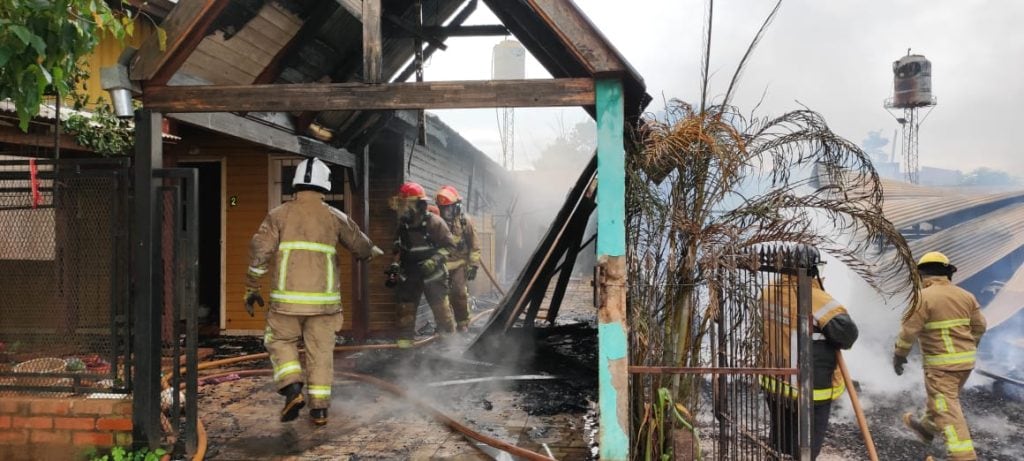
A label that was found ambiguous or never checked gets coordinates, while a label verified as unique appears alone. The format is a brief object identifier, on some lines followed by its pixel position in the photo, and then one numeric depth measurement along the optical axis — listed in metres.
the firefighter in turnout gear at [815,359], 3.96
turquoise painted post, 3.88
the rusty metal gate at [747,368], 3.79
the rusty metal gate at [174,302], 3.99
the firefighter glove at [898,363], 5.39
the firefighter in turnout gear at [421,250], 8.30
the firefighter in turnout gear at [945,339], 5.05
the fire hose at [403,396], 3.99
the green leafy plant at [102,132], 5.57
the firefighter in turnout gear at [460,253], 8.88
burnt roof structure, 3.94
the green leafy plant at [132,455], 3.89
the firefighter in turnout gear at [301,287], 4.74
